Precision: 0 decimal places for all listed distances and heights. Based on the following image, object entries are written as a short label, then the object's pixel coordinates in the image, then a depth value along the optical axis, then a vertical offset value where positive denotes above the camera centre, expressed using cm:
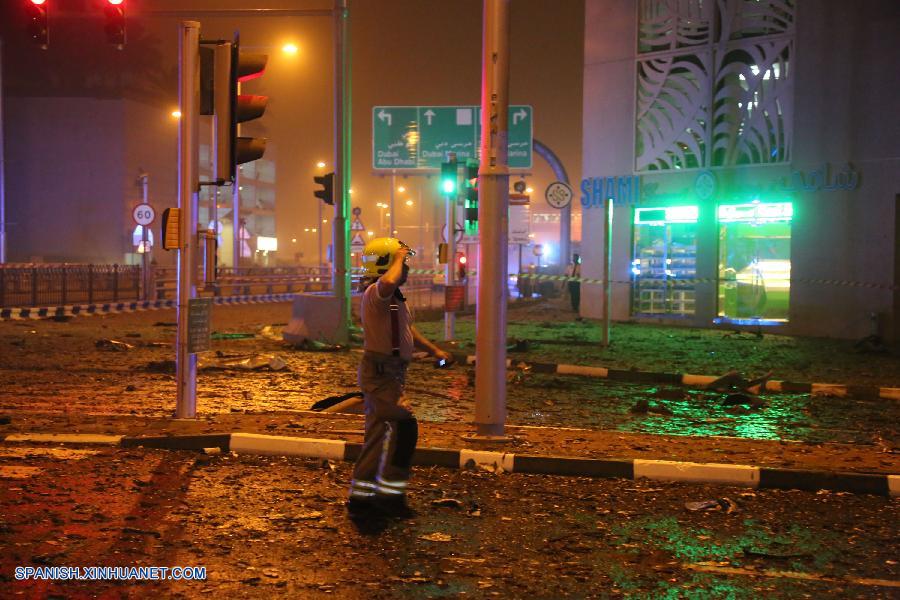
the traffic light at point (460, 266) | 2014 +28
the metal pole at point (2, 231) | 4030 +195
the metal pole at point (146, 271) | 3372 +16
